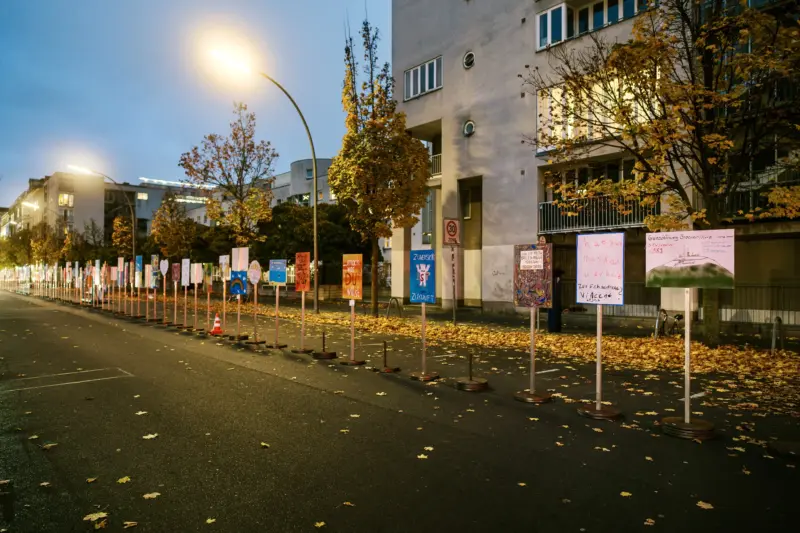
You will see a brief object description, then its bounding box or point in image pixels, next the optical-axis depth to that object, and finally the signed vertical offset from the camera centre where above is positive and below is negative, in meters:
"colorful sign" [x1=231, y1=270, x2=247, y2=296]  18.61 -0.45
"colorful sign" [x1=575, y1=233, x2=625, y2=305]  7.24 +0.01
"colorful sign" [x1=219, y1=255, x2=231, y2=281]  20.36 +0.25
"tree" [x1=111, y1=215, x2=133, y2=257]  51.16 +3.03
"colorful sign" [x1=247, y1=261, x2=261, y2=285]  15.37 -0.08
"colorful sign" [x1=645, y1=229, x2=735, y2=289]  6.38 +0.12
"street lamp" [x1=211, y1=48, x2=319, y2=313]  20.43 +6.01
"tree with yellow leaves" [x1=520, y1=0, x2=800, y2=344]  12.38 +4.08
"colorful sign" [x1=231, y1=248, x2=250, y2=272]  17.05 +0.29
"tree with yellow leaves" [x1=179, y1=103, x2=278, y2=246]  33.38 +5.79
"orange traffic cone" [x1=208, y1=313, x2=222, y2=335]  17.00 -1.89
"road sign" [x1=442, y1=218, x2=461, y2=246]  17.34 +1.23
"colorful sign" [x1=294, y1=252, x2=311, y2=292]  15.56 -0.06
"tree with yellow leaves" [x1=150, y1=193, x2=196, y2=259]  40.53 +2.71
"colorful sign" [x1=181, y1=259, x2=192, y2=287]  21.85 -0.12
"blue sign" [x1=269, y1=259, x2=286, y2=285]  15.65 -0.09
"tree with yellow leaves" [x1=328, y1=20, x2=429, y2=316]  21.48 +4.14
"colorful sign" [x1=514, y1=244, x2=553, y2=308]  8.27 -0.09
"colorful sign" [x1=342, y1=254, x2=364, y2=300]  12.36 -0.21
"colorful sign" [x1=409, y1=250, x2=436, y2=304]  9.96 -0.15
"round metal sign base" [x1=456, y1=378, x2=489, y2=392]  8.81 -1.91
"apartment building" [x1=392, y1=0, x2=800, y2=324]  20.44 +5.21
